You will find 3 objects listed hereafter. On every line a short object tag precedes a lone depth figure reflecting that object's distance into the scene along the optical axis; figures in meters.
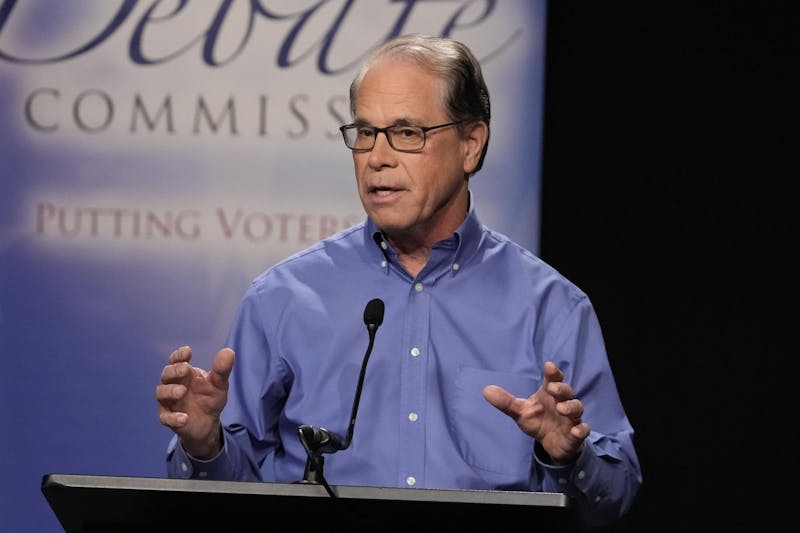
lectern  6.97
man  7.51
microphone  7.07
